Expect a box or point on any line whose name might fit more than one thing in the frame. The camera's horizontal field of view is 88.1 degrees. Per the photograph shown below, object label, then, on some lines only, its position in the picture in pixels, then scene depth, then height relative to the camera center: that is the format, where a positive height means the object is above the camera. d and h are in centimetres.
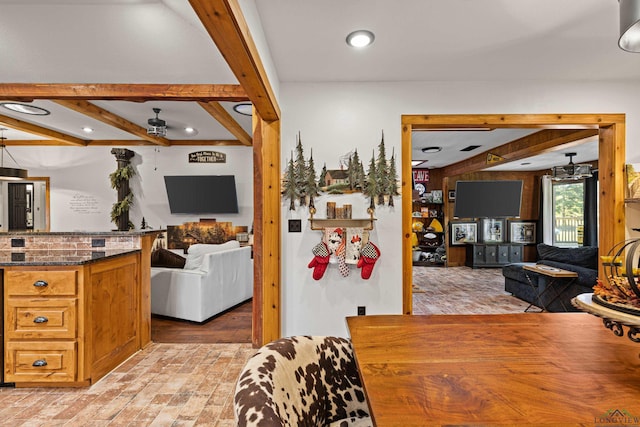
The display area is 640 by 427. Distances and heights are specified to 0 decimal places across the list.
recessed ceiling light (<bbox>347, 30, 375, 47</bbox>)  222 +120
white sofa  379 -86
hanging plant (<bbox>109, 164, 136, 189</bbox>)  602 +68
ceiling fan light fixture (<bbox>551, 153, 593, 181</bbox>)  543 +67
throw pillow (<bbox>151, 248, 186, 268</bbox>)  398 -56
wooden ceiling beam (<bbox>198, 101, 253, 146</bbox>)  386 +126
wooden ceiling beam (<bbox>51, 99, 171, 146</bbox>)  386 +127
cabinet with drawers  236 -80
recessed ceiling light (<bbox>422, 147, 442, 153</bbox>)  596 +116
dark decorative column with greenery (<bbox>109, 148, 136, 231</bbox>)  600 +50
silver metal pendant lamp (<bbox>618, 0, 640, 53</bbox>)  132 +79
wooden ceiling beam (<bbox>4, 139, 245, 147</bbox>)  613 +133
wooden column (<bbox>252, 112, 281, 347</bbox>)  289 -14
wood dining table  81 -49
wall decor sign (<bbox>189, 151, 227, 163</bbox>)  621 +106
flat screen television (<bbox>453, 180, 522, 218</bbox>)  801 +37
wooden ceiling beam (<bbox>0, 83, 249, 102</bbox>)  288 +107
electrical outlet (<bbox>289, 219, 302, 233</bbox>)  300 -11
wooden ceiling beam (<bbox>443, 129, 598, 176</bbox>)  410 +97
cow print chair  81 -53
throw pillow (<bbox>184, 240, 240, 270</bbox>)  390 -49
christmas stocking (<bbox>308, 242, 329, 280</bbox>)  286 -41
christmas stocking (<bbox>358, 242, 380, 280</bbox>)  287 -40
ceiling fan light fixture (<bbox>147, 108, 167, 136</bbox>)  425 +112
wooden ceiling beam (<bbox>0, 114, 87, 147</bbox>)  457 +128
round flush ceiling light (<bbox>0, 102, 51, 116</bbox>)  384 +128
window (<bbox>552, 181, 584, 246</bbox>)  751 -2
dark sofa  393 -87
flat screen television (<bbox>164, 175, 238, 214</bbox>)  607 +37
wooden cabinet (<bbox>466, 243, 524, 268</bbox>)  801 -102
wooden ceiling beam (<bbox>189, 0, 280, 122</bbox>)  130 +80
